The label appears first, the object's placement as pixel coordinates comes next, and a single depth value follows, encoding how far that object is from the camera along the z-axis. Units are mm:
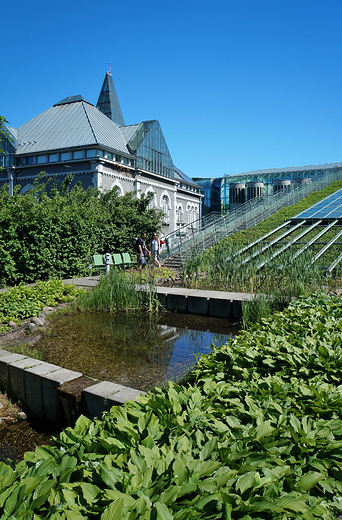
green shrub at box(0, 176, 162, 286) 9469
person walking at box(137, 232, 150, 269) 13808
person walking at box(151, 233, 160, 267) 13980
